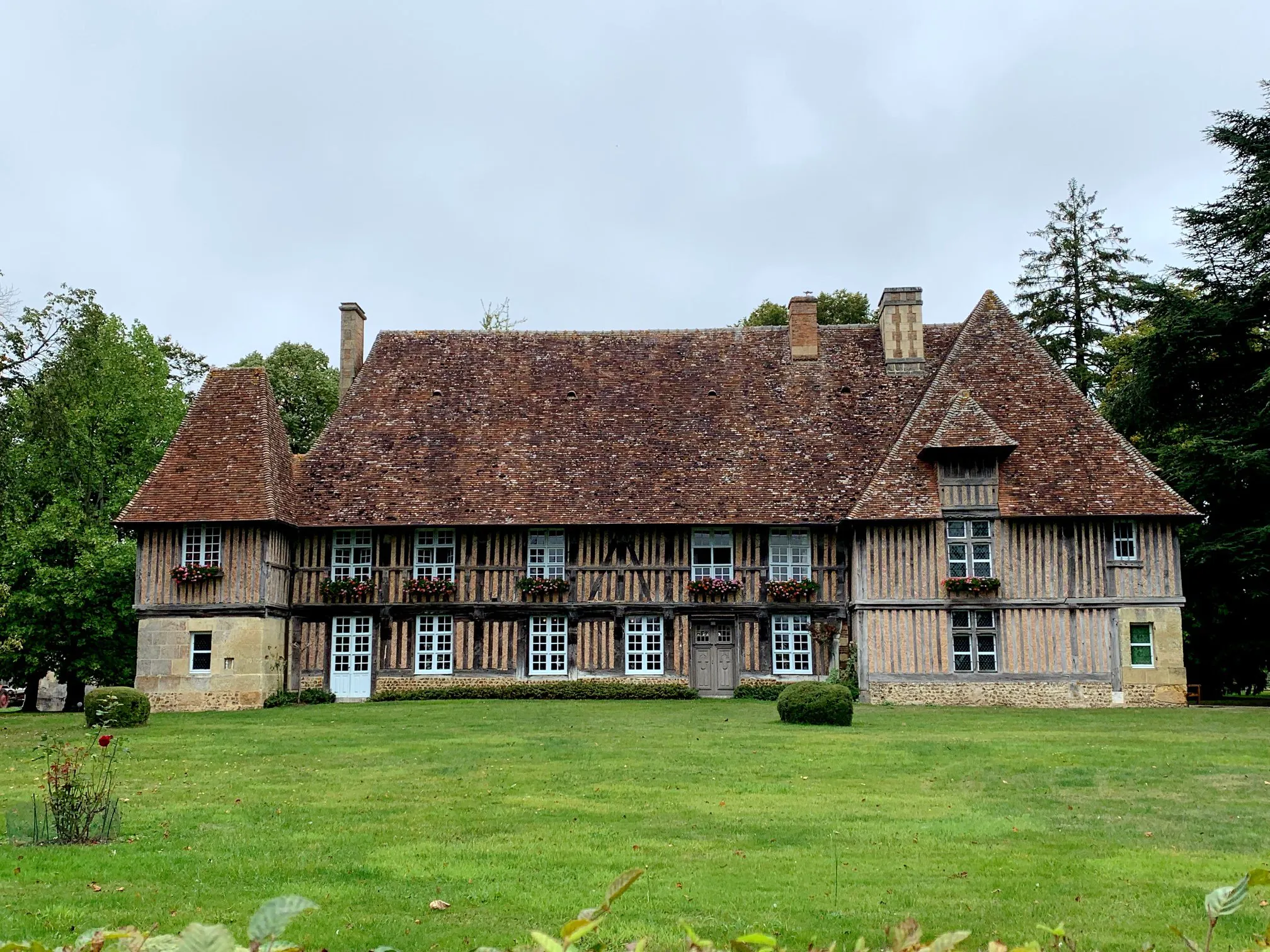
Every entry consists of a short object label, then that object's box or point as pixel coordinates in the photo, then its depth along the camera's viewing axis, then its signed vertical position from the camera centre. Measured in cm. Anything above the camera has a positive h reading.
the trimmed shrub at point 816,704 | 2105 -167
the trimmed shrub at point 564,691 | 2911 -198
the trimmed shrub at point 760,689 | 2894 -194
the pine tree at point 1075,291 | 4319 +1142
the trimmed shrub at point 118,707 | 2166 -174
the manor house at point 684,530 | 2753 +189
